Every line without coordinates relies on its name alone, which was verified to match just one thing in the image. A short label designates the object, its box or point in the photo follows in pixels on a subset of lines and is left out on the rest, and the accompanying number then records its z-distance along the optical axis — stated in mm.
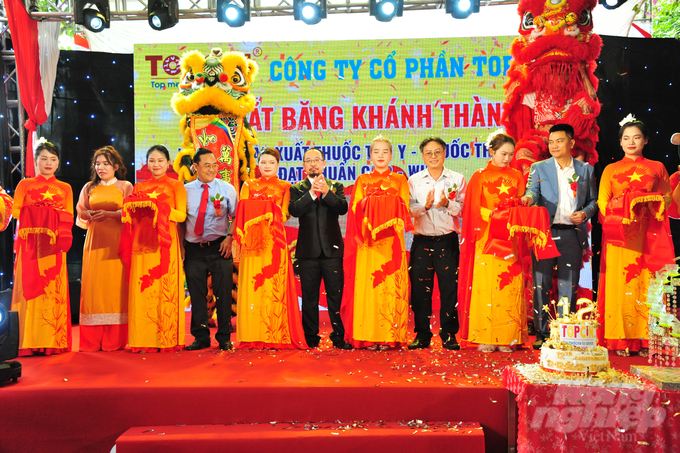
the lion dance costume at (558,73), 4238
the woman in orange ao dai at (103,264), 3988
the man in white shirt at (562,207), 3740
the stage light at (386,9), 5254
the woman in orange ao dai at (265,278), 3863
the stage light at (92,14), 5160
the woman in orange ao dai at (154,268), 3852
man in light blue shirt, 3965
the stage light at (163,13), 5168
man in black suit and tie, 3922
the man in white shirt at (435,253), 3840
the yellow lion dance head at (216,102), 4844
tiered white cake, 2562
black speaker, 3113
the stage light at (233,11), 5383
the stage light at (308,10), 5336
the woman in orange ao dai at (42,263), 3838
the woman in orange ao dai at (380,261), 3775
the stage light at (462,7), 5221
